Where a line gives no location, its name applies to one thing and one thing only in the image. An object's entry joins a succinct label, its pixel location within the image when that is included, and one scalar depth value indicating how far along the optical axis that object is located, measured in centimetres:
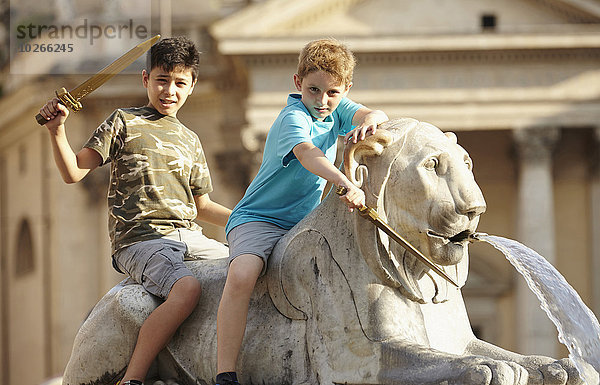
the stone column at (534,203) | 4317
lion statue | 709
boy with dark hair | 781
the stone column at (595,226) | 4609
